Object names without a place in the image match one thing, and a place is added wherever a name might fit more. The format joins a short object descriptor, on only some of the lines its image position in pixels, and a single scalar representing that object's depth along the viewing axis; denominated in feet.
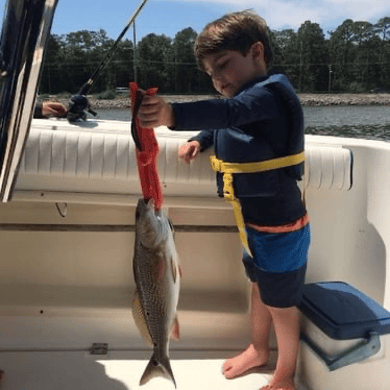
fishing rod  8.91
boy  6.42
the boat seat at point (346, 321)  6.99
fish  5.00
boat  8.00
